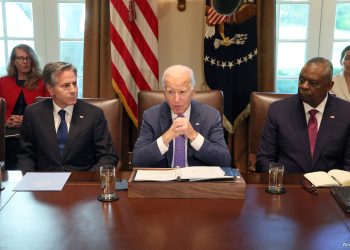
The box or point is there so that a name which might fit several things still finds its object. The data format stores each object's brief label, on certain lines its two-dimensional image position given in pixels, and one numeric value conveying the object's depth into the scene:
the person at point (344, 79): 3.46
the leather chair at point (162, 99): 2.60
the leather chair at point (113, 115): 2.58
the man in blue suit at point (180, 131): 2.06
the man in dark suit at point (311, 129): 2.25
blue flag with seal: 3.37
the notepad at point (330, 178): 1.75
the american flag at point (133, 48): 3.31
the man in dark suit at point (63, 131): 2.35
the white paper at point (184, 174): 1.65
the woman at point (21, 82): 3.41
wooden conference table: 1.26
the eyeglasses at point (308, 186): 1.68
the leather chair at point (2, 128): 2.42
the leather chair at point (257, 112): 2.63
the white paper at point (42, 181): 1.73
